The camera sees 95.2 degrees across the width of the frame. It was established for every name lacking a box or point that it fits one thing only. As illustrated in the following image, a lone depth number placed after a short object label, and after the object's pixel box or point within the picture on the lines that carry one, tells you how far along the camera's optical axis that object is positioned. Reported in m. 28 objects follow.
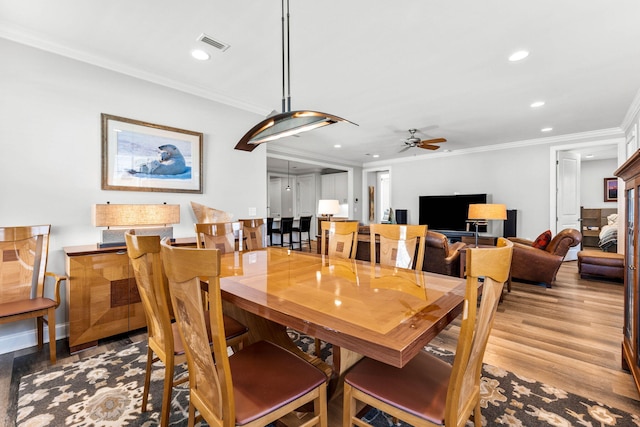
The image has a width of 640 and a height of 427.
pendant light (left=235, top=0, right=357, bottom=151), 1.79
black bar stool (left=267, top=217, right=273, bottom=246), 6.95
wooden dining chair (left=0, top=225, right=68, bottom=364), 2.16
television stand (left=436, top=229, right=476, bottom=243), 6.58
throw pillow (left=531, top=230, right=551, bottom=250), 4.27
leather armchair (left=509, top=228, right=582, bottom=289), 3.94
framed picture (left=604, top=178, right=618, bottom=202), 7.60
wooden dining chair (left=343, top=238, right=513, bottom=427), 0.90
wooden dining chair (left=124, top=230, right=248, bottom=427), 1.31
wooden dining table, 0.92
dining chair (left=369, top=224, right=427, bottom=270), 2.22
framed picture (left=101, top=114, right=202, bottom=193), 2.85
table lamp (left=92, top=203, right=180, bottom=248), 2.64
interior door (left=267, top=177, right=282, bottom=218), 10.23
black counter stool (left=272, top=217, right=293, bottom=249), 7.03
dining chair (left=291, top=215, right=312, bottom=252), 7.38
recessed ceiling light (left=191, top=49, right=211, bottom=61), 2.63
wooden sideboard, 2.34
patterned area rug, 1.59
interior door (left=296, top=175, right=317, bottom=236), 10.07
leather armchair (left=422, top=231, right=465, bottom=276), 3.32
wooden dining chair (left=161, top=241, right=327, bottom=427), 0.93
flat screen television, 6.68
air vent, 2.41
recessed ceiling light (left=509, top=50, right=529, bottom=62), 2.68
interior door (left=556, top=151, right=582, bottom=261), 5.79
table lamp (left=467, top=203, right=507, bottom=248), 3.87
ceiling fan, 5.18
